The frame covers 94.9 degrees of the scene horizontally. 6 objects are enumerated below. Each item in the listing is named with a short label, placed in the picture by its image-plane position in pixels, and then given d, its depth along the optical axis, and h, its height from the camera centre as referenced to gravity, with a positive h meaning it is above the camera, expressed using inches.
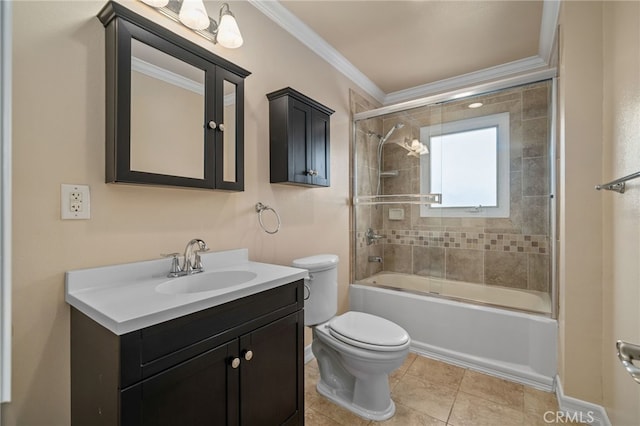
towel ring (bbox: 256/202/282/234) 70.0 +0.7
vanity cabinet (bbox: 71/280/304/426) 31.9 -20.0
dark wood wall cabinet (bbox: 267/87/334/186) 70.5 +19.0
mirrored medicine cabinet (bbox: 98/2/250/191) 44.2 +18.1
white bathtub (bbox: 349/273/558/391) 72.5 -33.0
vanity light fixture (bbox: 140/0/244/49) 53.1 +36.6
